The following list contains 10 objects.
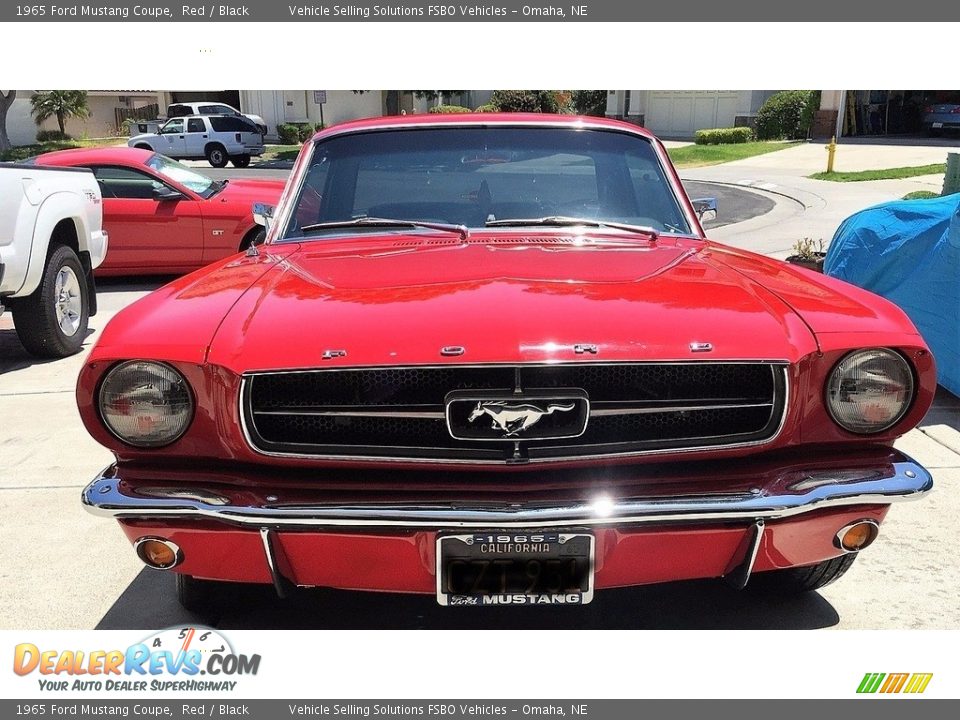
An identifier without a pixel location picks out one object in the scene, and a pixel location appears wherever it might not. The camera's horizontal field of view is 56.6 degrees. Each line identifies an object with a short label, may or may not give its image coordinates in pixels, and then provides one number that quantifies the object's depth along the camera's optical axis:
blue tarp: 4.97
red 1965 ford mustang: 2.22
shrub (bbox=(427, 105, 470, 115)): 33.38
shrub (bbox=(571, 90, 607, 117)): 34.44
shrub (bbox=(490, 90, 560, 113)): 31.98
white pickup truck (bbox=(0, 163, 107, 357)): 5.71
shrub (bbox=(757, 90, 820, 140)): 26.44
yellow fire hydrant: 18.48
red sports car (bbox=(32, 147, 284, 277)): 8.92
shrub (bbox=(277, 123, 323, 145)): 33.75
